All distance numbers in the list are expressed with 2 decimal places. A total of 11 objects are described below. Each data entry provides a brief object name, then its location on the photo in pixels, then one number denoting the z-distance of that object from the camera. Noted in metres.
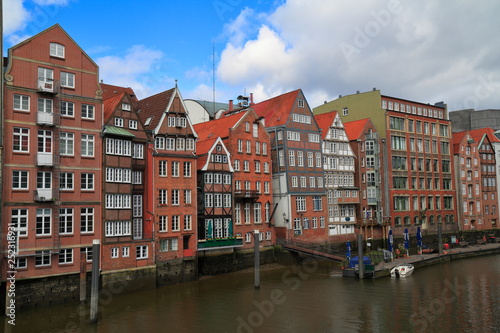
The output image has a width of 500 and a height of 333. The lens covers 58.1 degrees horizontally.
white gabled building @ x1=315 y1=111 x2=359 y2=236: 68.38
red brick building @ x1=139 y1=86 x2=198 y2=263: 46.50
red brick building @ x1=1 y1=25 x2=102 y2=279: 36.31
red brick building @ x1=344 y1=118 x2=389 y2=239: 72.38
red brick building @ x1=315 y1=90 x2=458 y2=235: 78.44
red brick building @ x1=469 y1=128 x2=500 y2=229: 95.62
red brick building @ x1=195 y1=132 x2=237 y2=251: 51.12
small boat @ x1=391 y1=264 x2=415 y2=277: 50.78
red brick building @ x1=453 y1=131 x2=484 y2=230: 91.12
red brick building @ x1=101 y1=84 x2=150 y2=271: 41.38
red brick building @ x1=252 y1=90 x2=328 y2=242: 61.62
